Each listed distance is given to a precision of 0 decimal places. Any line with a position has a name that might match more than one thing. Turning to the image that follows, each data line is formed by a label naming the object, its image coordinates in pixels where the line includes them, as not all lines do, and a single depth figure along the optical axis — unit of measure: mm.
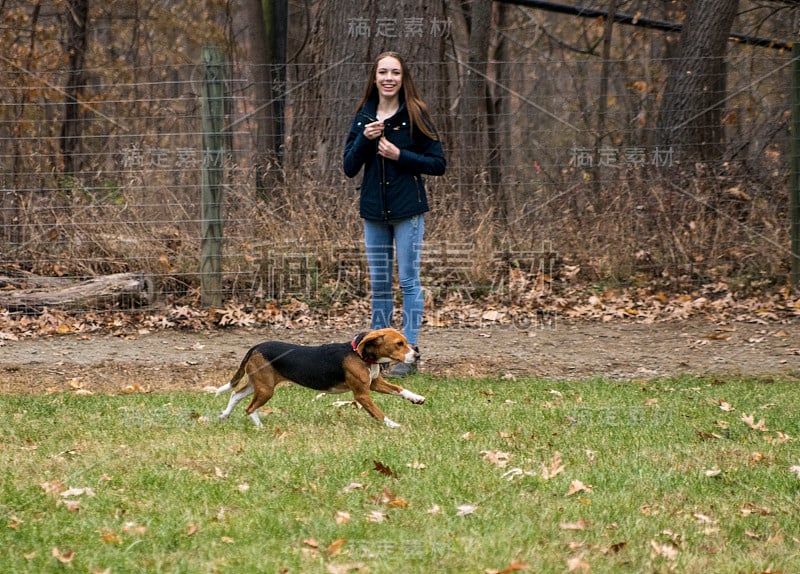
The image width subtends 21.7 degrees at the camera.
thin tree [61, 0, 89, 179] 23381
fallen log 20383
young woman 15280
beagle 12643
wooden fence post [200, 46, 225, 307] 19999
